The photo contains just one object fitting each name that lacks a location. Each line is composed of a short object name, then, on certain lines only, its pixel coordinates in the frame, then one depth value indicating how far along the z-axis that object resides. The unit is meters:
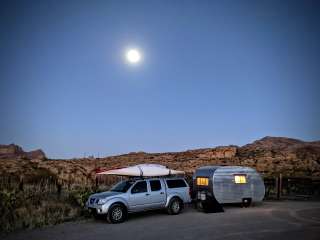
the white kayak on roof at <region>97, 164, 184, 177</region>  12.77
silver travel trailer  12.76
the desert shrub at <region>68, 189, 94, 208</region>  12.27
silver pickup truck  9.67
